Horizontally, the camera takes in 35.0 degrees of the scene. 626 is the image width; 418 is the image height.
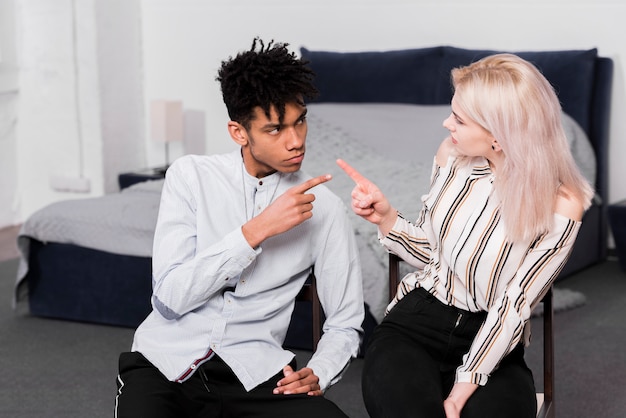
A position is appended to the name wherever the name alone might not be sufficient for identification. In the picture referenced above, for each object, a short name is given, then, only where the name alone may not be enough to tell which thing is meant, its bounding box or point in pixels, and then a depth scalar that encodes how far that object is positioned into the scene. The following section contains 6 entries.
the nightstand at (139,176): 5.60
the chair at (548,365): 2.12
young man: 1.95
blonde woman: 1.94
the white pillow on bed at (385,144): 4.25
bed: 3.88
